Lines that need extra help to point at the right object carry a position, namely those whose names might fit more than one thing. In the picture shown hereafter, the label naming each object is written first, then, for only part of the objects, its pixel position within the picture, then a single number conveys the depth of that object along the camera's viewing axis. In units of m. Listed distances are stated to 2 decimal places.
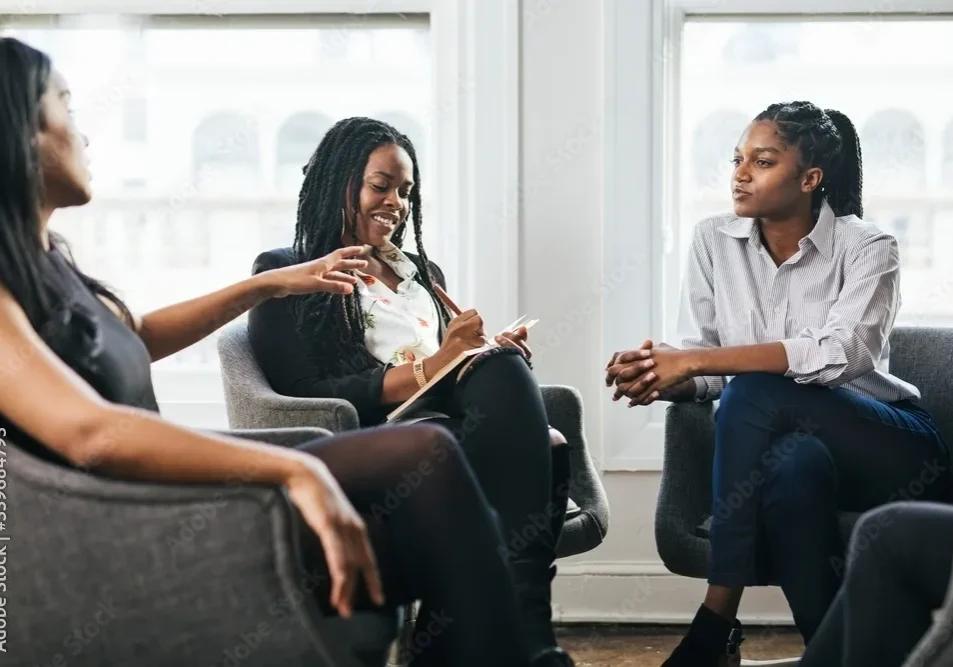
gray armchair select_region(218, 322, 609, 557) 2.07
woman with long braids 1.80
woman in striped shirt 2.03
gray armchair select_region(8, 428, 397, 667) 1.14
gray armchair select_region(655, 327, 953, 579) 2.23
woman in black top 1.17
